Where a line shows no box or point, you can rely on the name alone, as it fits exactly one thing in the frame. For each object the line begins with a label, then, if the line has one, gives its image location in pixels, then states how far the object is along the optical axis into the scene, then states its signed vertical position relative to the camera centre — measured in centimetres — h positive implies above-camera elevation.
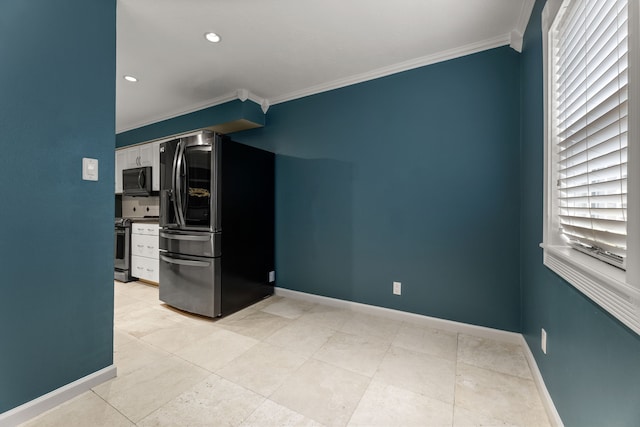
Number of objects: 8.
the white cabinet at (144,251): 360 -55
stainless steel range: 387 -56
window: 75 +24
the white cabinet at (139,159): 395 +82
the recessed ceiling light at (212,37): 214 +143
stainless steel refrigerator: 255 -12
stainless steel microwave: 399 +46
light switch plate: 155 +25
